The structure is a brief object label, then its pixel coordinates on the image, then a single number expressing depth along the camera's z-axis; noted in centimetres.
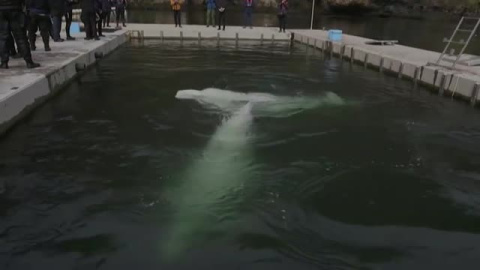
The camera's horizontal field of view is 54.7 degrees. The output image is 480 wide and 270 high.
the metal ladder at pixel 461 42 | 1222
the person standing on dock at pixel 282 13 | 2550
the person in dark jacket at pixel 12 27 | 964
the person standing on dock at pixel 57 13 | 1480
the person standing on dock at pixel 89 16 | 1727
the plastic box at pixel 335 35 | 2159
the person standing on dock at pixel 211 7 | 2564
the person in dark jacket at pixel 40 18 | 1320
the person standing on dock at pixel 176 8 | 2608
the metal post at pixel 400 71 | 1464
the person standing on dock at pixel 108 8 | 2117
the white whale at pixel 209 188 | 545
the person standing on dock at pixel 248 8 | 2524
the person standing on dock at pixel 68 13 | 1672
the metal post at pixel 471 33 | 1208
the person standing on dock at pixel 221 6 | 2482
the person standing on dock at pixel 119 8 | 2568
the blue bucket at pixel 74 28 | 2113
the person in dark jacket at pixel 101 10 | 1945
